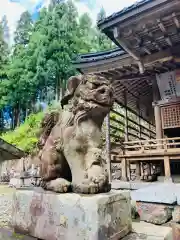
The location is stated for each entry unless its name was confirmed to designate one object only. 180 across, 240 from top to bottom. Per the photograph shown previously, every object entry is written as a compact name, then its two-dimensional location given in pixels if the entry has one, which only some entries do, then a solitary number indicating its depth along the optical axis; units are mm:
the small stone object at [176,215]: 3488
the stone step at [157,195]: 3783
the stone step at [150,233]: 1858
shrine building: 5312
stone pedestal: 1631
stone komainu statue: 1933
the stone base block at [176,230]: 3090
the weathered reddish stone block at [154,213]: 3402
